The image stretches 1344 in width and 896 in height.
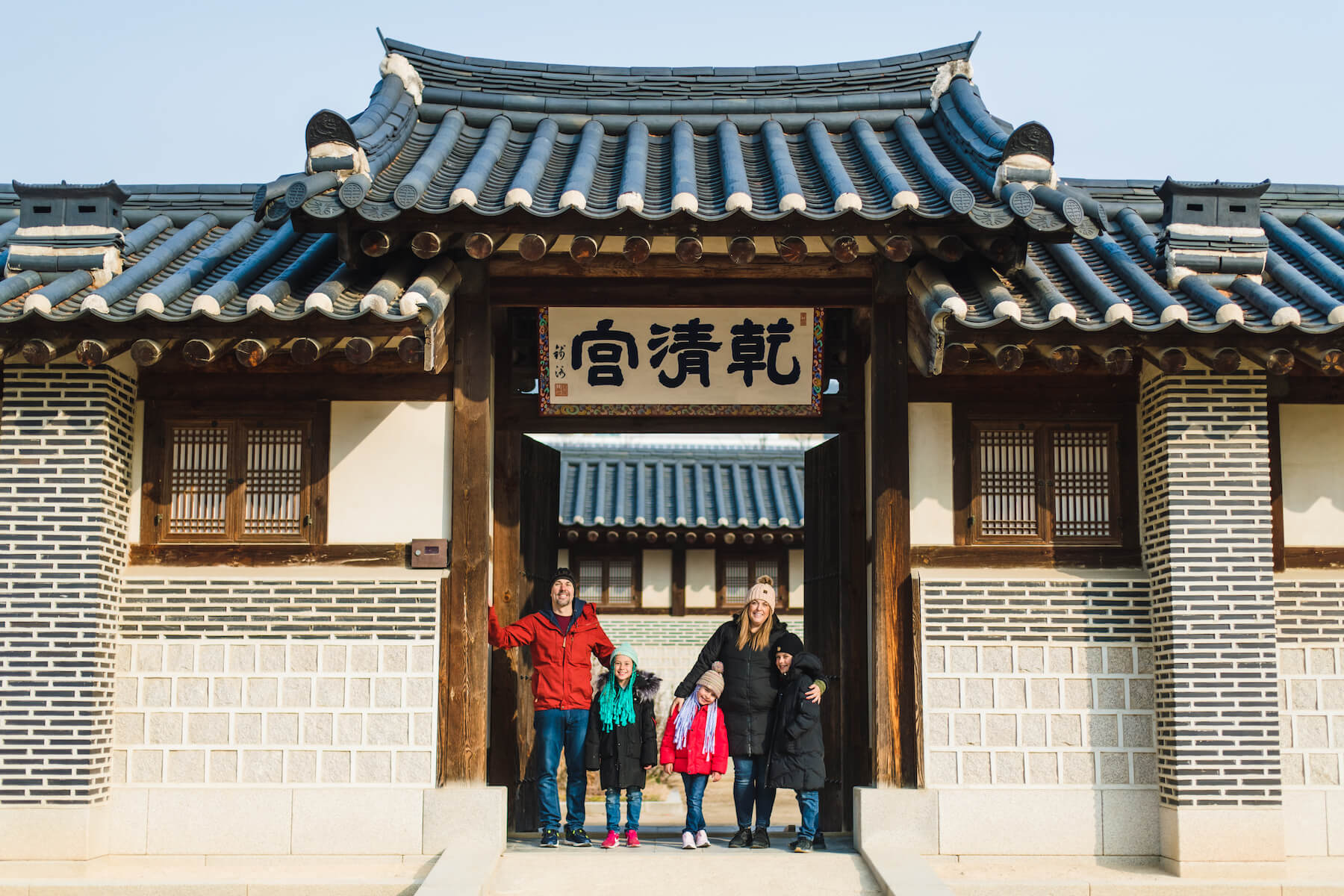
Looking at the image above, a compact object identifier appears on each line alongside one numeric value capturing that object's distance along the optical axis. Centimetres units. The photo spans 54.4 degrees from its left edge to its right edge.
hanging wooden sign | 1005
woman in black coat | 938
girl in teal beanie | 950
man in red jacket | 947
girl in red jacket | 935
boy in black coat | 910
